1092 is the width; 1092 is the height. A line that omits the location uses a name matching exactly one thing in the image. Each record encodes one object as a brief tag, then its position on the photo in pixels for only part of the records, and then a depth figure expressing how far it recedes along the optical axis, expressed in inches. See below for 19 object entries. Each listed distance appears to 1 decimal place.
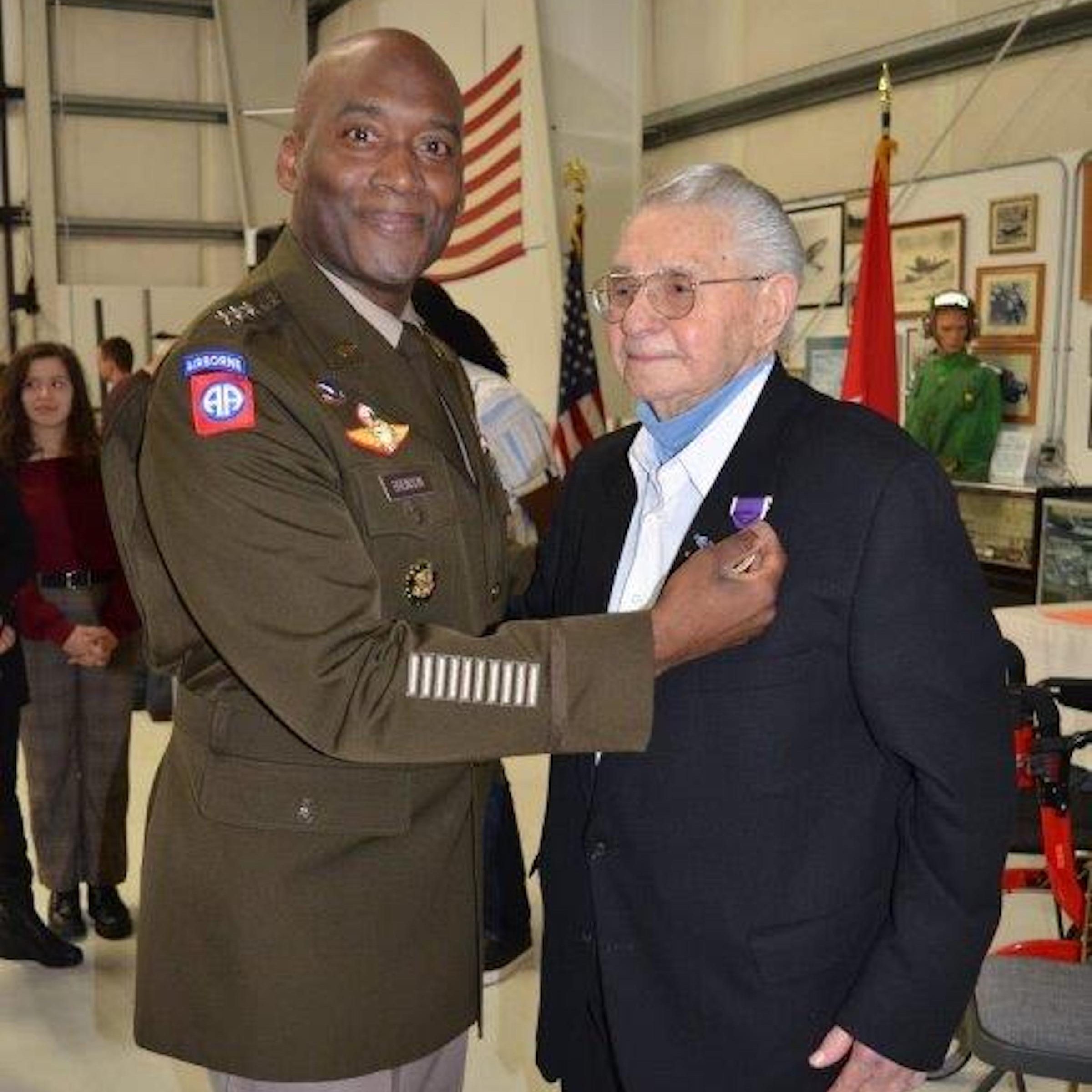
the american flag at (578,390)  234.8
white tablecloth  139.1
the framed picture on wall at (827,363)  285.0
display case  223.8
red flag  201.8
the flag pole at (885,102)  185.2
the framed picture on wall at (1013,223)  237.6
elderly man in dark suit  48.6
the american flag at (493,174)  299.6
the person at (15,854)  129.0
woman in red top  138.8
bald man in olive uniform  48.8
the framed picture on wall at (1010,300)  239.1
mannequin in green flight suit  243.1
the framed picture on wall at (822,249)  285.7
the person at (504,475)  122.6
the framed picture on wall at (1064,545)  187.9
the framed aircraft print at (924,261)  255.4
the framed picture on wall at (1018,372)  242.1
